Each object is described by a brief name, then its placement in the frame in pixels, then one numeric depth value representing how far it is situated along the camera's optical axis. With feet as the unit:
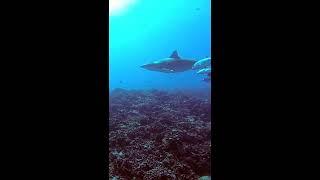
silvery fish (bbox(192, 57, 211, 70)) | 22.18
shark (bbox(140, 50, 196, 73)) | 25.05
